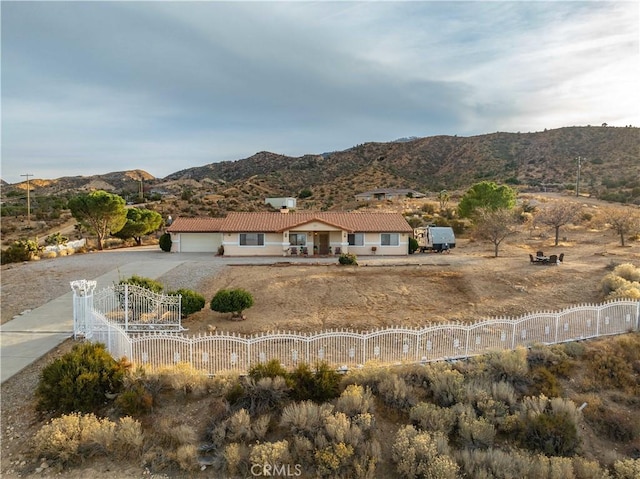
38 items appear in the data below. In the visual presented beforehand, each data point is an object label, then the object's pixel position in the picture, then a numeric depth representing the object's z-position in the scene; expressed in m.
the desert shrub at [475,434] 8.78
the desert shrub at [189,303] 15.57
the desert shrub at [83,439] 8.14
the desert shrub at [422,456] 7.68
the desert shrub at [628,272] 19.36
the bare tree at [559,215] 32.00
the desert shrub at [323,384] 9.85
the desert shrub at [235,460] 7.98
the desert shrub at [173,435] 8.52
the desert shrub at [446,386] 9.92
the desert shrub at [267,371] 10.09
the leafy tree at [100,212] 34.22
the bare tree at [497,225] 28.95
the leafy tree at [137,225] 38.91
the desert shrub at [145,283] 16.57
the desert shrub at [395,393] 9.79
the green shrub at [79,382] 9.49
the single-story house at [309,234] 32.09
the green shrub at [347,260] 27.00
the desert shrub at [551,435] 8.90
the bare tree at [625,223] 31.21
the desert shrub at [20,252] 28.89
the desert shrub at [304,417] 8.74
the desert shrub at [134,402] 9.30
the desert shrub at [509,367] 10.84
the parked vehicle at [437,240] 32.84
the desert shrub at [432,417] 9.08
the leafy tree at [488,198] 38.31
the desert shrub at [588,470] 7.96
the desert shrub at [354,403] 9.27
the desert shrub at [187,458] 8.04
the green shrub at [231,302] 15.75
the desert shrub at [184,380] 9.91
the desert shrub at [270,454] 8.00
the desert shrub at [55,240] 33.99
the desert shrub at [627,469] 8.02
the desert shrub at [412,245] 32.91
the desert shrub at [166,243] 34.53
